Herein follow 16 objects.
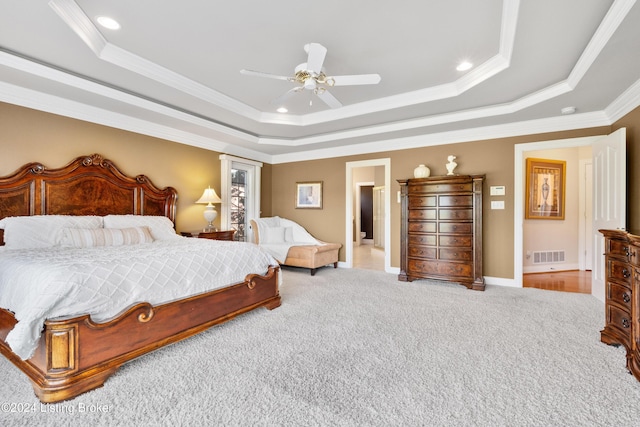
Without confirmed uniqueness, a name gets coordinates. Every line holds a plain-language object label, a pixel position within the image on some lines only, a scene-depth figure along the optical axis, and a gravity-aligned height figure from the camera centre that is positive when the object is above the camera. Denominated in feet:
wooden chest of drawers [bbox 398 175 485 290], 13.46 -0.80
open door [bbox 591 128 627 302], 10.20 +0.87
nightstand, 14.42 -1.13
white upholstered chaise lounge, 16.46 -1.95
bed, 5.49 -2.29
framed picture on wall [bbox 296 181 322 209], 19.48 +1.22
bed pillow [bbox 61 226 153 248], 9.25 -0.84
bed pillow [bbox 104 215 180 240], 11.31 -0.46
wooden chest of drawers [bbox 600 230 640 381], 6.39 -2.00
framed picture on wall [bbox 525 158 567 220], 17.07 +1.38
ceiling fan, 7.61 +3.99
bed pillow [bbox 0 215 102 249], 8.87 -0.60
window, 17.40 +1.20
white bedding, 5.39 -1.51
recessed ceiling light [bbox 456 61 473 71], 9.50 +4.93
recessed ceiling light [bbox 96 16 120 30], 7.45 +4.97
